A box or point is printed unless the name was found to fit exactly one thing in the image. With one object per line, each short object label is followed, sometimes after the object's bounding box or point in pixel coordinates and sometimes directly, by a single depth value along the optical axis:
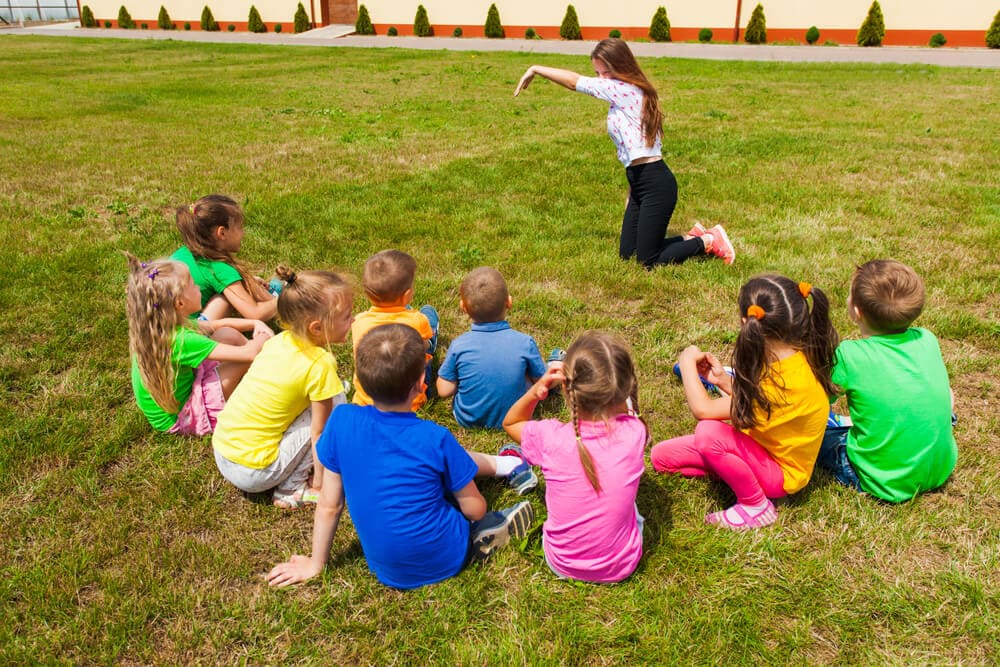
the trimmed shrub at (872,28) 27.17
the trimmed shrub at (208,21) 38.69
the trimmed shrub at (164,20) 39.66
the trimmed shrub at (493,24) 32.97
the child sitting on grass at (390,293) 3.96
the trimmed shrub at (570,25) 31.44
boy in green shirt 3.06
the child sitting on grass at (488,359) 3.74
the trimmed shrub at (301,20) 36.69
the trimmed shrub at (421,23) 34.31
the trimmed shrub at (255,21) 37.53
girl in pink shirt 2.64
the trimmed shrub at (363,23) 35.09
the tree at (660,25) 30.19
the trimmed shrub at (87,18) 41.88
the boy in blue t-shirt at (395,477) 2.65
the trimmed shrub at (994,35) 25.66
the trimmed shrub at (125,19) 40.97
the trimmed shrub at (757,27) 28.81
